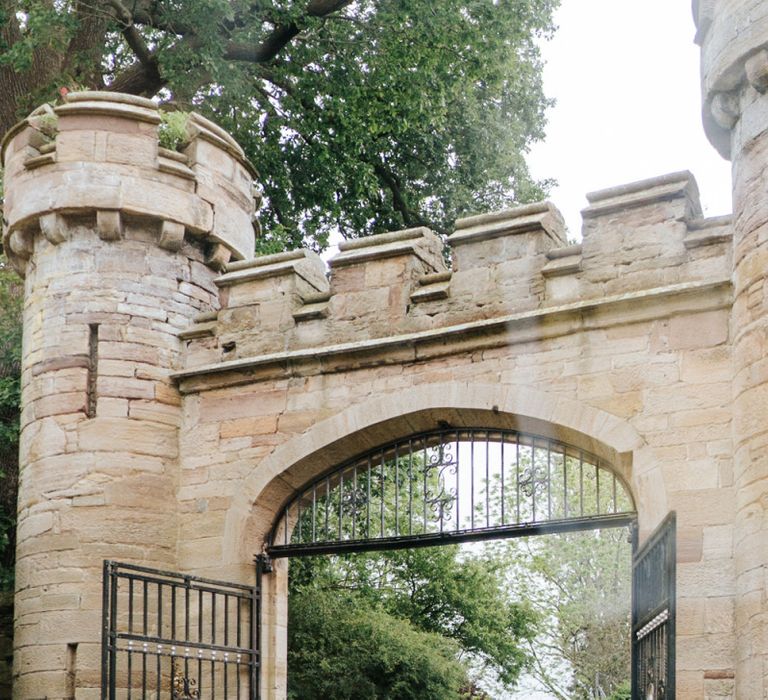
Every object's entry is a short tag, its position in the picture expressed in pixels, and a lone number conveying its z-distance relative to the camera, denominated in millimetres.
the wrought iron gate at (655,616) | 6406
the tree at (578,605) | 22547
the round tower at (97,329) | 8734
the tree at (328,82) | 13922
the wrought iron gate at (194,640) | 8164
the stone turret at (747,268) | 6488
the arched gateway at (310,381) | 7078
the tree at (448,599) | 17141
